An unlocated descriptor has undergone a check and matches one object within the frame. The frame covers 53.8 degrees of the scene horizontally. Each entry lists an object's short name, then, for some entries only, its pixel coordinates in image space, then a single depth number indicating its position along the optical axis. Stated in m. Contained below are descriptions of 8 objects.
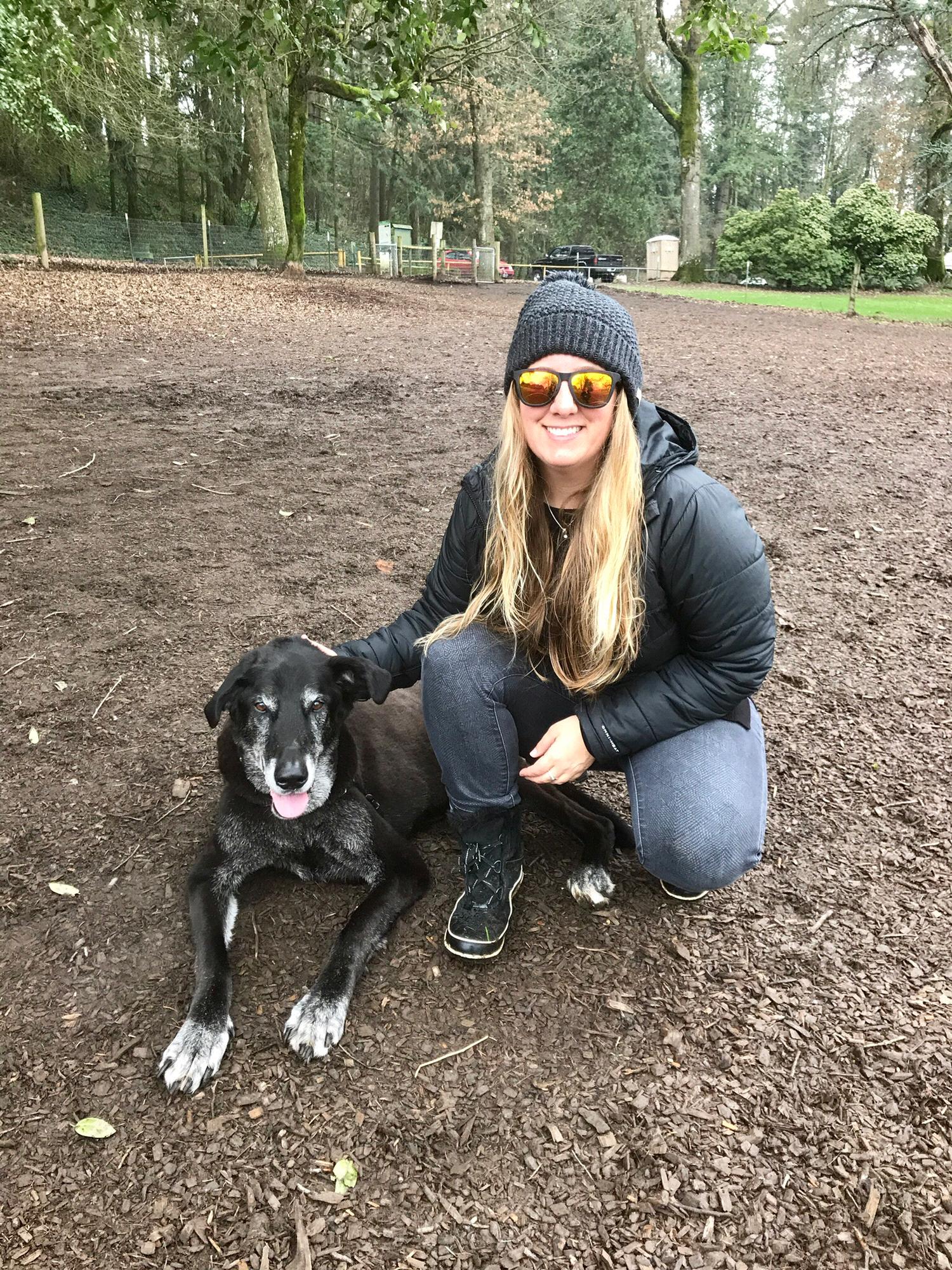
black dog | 2.84
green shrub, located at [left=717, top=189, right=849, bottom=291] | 33.69
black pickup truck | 39.25
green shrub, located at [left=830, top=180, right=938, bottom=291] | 31.64
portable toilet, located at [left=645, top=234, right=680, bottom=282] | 45.66
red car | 39.00
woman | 2.64
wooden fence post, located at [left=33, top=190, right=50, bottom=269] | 20.72
